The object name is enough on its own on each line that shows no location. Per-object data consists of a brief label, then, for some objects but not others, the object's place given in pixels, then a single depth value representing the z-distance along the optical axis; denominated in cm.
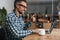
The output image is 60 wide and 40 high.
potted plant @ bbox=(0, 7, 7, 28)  177
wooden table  94
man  97
